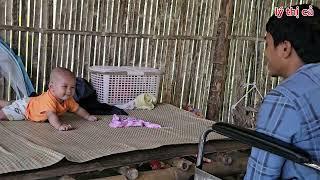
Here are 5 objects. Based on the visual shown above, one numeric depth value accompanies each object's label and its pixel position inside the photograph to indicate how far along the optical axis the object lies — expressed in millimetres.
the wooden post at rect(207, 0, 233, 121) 4848
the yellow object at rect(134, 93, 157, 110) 3790
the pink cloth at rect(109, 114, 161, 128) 3092
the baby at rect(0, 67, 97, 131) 3002
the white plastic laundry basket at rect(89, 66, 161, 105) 3708
